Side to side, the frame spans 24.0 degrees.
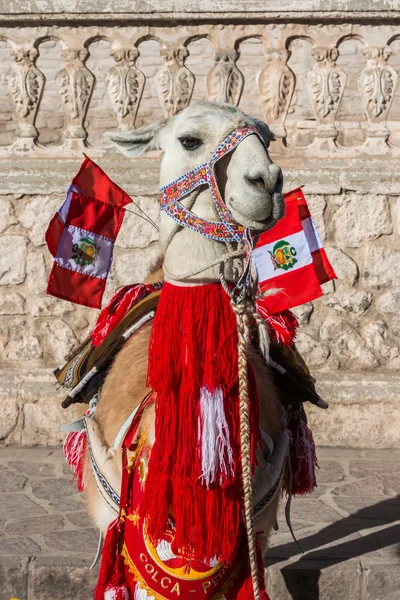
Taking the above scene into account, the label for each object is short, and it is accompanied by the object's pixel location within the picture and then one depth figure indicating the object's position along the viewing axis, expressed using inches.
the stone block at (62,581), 155.9
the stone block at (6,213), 224.1
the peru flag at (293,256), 130.7
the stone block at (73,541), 164.2
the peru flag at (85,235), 125.8
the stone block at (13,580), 156.6
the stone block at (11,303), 226.8
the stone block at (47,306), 227.0
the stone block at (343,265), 223.6
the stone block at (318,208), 222.1
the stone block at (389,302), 225.1
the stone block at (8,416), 223.6
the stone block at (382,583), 157.2
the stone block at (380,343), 224.5
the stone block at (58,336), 227.5
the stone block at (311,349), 224.7
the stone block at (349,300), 225.0
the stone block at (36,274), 226.4
